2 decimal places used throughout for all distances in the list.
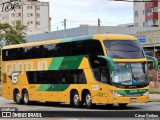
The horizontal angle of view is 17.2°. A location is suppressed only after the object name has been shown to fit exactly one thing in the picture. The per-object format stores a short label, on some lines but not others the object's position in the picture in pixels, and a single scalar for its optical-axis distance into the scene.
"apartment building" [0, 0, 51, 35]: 141.75
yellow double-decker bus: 24.88
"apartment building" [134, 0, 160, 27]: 101.31
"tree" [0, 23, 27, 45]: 86.44
